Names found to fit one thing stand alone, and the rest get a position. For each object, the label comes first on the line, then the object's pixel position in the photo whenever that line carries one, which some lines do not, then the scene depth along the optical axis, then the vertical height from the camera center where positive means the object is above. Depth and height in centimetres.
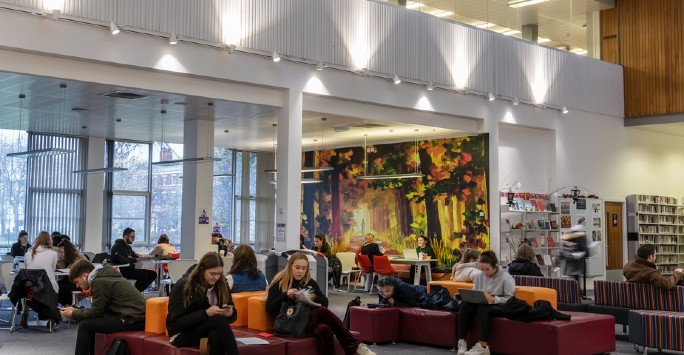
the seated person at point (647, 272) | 909 -53
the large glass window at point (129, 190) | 1889 +81
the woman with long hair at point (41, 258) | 1069 -48
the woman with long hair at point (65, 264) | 1112 -60
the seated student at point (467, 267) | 1067 -56
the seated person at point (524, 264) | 1127 -54
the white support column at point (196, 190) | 1540 +66
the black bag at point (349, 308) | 955 -101
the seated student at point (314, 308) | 695 -75
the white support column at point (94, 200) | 1817 +52
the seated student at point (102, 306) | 673 -72
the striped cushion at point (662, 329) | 810 -106
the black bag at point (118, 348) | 659 -104
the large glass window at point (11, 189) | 1705 +72
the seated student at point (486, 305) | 833 -81
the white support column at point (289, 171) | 1274 +87
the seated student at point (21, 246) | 1477 -45
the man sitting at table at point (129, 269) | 1311 -77
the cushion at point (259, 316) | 728 -85
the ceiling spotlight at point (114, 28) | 1058 +261
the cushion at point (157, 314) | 683 -79
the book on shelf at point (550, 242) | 1712 -34
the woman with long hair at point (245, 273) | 817 -51
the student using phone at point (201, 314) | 611 -71
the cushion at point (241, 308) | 758 -81
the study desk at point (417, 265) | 1629 -83
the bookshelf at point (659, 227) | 1902 +1
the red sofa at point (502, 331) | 799 -114
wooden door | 1869 -19
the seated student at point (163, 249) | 1484 -48
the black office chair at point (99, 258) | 1387 -62
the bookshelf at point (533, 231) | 1627 -10
